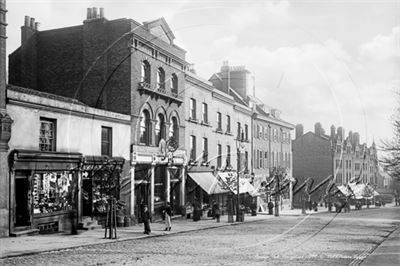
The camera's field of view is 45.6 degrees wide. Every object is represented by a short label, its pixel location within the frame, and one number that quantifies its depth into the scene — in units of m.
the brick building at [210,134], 36.09
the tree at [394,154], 28.61
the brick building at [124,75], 28.30
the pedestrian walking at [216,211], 31.97
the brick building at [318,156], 68.87
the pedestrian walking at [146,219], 22.78
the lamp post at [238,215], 32.84
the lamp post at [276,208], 40.25
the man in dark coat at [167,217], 24.55
